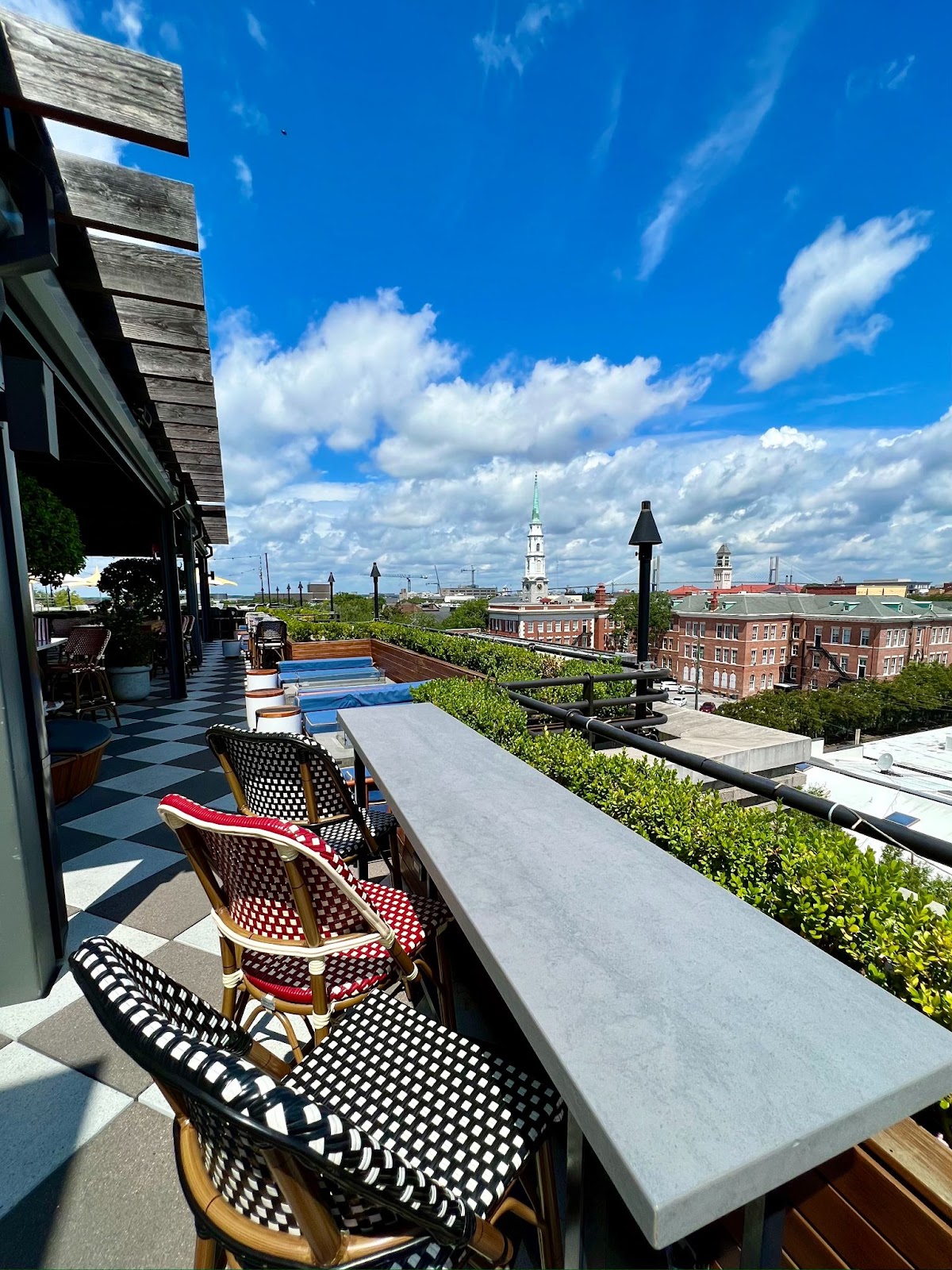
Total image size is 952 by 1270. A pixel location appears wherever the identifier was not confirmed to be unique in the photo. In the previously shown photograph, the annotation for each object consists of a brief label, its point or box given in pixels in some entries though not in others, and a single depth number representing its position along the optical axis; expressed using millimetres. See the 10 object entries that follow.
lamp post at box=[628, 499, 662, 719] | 5555
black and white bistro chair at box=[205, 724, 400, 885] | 2137
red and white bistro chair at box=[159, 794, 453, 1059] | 1258
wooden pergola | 1674
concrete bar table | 597
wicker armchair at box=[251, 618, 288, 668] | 8023
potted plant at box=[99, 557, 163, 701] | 7758
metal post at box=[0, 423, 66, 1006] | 2045
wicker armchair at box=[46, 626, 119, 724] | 6488
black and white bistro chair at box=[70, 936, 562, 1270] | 626
